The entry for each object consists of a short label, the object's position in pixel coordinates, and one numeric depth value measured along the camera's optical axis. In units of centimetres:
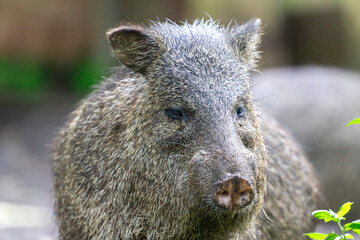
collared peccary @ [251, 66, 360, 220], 2028
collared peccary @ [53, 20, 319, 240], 868
